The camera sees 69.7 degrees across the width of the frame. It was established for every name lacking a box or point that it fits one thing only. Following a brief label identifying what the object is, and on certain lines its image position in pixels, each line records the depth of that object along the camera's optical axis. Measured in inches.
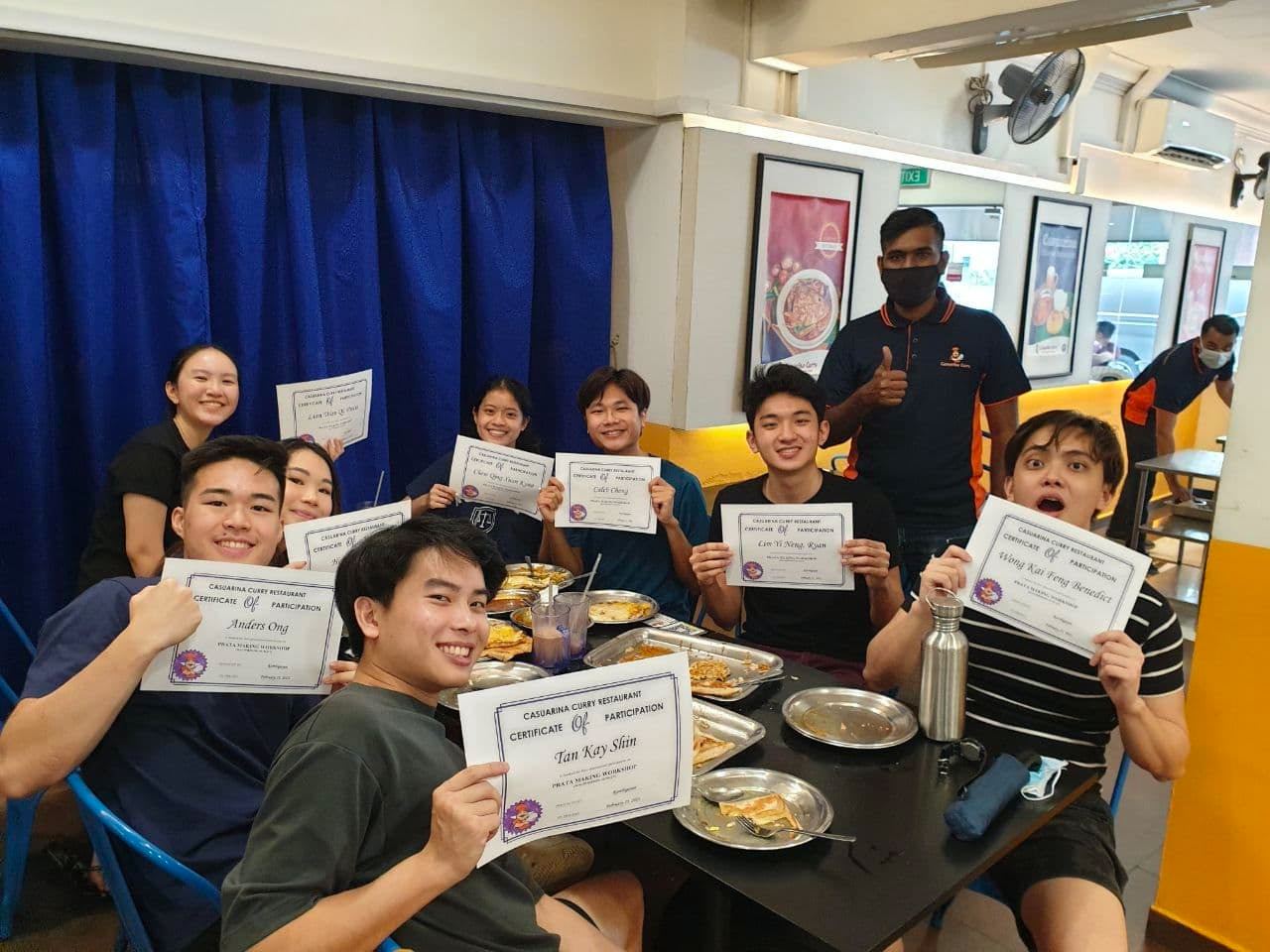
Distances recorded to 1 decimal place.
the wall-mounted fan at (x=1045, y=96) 166.6
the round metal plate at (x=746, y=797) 56.9
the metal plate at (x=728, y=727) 68.2
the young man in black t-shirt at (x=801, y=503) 95.4
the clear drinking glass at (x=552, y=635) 83.7
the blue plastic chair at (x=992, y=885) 71.3
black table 50.7
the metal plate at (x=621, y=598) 99.5
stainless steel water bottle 68.0
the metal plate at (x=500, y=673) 80.4
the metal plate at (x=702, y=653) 83.0
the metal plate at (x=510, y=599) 97.8
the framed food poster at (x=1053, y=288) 217.0
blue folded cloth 57.2
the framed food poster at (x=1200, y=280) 297.6
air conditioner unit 237.8
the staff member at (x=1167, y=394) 211.8
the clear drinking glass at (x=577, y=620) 84.9
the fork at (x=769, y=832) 56.7
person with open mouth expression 64.7
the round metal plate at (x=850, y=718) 70.0
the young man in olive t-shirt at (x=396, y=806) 43.5
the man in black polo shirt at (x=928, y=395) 116.0
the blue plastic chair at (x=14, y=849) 85.0
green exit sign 183.0
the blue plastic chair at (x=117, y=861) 53.7
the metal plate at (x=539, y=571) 105.4
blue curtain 106.7
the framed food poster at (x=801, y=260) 154.9
